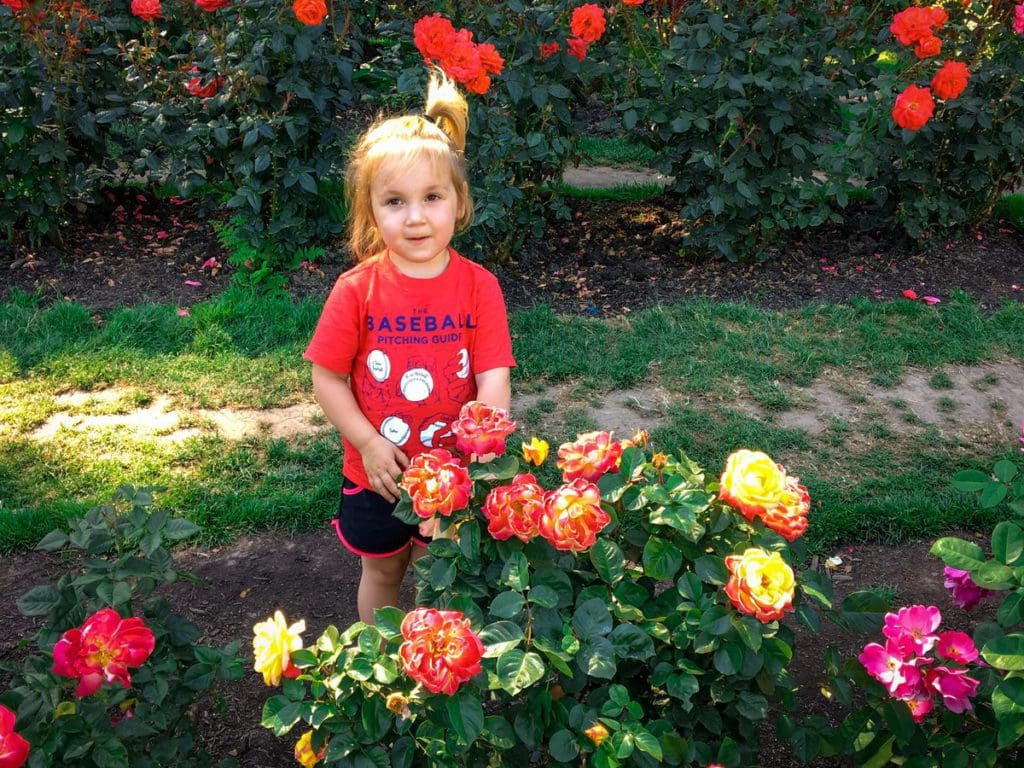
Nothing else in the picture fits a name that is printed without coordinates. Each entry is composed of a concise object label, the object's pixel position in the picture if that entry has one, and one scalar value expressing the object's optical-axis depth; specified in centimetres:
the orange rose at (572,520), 150
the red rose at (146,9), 426
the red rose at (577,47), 438
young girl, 205
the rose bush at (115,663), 151
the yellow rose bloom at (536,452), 170
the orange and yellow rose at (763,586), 145
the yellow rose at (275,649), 149
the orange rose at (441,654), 138
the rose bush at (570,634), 147
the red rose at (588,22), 414
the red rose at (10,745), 137
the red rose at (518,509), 154
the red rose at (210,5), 403
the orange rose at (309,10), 393
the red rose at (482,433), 162
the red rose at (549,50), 435
